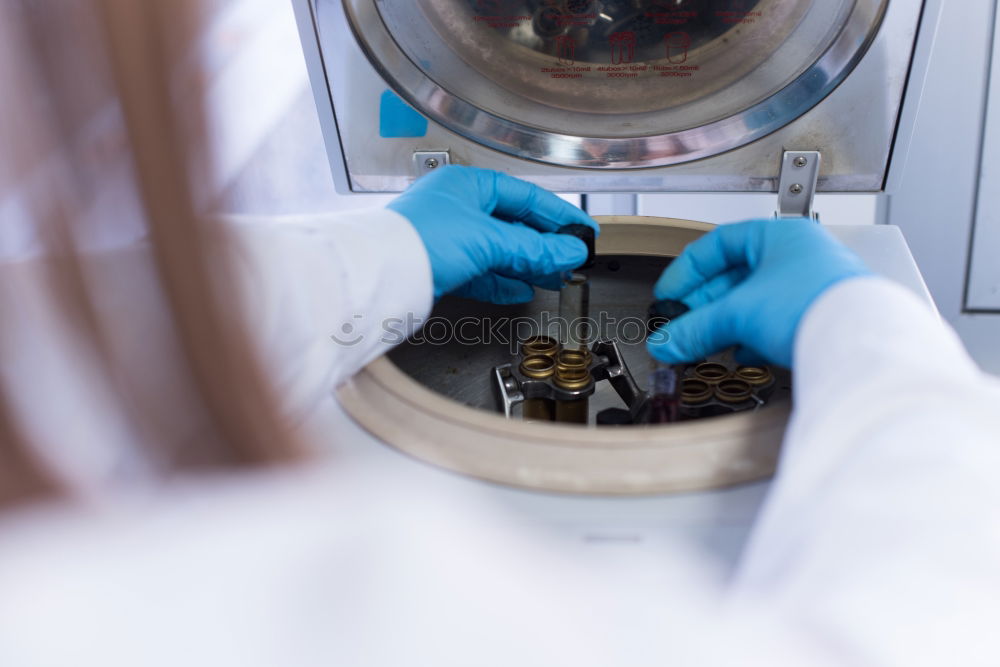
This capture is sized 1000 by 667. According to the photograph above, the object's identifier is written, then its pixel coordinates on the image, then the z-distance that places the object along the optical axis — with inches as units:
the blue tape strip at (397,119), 37.5
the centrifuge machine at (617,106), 34.5
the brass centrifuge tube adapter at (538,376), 34.7
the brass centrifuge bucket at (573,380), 33.9
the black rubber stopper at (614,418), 35.4
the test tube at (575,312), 38.2
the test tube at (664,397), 25.2
